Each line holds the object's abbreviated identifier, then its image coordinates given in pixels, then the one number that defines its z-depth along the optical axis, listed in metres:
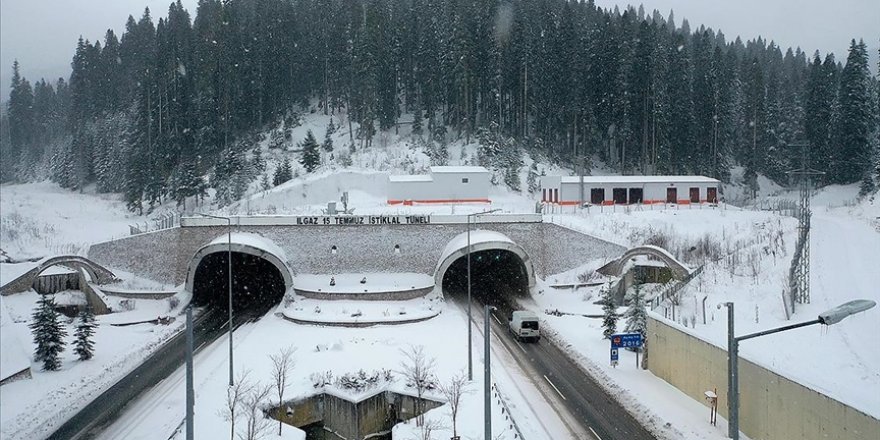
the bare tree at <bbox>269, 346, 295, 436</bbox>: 24.02
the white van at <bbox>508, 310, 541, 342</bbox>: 33.59
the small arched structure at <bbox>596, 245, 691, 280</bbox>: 39.54
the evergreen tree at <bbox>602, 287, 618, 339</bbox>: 32.19
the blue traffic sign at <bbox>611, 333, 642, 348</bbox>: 28.55
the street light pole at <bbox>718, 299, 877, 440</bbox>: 18.06
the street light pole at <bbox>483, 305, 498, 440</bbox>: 16.61
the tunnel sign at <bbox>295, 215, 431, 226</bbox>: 45.44
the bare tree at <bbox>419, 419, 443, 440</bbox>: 20.81
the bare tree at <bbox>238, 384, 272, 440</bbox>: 20.23
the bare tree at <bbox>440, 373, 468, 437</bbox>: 21.61
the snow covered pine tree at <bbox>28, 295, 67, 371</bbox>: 28.92
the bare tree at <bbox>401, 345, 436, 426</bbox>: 25.47
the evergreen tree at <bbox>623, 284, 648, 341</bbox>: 31.11
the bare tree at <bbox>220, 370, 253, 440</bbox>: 21.51
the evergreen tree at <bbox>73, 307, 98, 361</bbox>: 31.02
